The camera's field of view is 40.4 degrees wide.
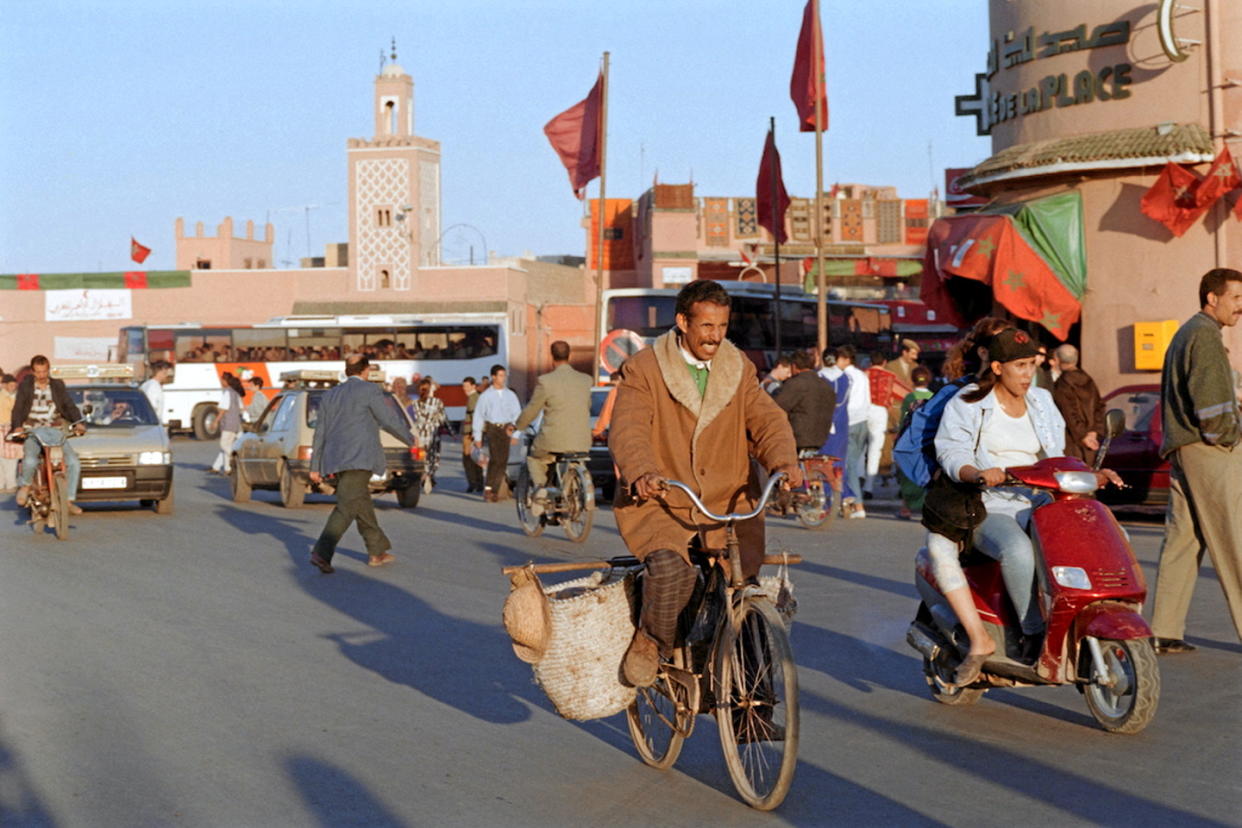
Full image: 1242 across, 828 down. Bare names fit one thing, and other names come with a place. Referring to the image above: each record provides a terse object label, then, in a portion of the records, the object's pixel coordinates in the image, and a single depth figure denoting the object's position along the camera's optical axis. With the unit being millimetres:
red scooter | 6582
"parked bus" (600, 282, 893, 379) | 36781
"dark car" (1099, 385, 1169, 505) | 16250
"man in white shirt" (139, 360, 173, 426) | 27344
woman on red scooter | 6906
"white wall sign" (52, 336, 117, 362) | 75000
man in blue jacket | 13500
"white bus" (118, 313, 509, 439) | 50625
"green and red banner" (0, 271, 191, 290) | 75000
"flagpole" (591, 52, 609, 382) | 32344
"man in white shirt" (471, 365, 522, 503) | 22484
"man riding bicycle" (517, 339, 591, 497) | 16016
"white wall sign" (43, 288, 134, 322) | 75562
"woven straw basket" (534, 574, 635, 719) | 6215
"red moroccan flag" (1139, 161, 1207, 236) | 18469
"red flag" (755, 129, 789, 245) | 28812
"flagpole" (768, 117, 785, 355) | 28844
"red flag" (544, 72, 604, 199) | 32594
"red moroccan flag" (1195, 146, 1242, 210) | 18125
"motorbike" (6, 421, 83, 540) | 16516
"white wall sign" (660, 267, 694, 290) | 68188
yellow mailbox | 19312
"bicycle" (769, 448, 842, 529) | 16672
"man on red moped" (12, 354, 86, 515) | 16766
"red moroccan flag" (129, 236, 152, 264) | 85750
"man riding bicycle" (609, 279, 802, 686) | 6004
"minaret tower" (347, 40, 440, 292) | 75312
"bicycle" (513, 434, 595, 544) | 15820
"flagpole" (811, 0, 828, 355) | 25031
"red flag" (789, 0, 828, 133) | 25719
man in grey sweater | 8344
